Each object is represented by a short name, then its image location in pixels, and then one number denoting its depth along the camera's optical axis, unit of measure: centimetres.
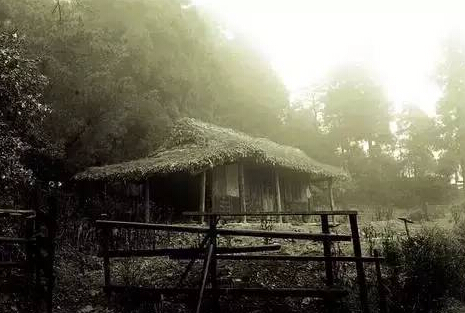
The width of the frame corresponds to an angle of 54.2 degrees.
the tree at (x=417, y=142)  3814
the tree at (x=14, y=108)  1151
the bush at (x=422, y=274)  836
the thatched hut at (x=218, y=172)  1744
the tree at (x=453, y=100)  3469
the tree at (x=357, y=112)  3950
